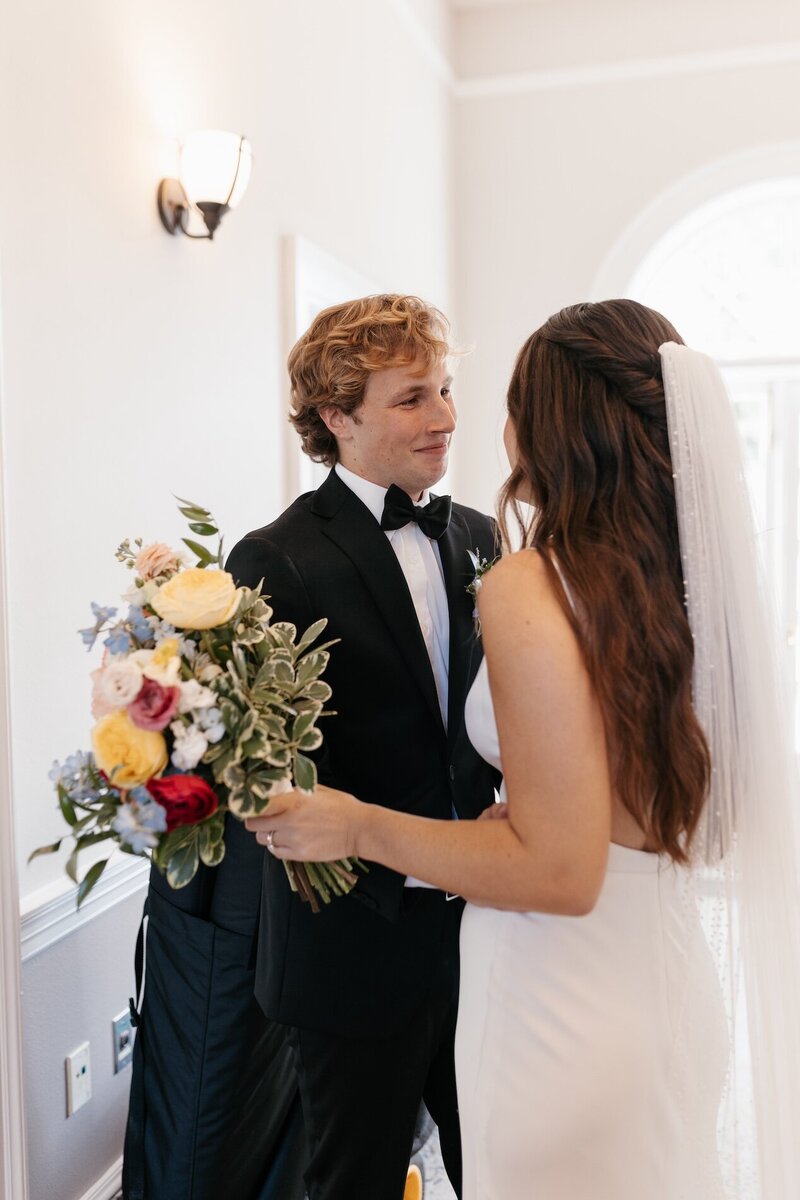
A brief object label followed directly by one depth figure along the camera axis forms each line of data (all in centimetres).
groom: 167
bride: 115
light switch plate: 199
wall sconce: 228
